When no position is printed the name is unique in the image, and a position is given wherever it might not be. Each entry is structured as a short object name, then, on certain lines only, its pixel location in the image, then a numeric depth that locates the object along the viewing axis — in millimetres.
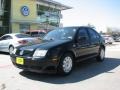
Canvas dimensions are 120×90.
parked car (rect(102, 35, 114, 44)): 13644
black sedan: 3356
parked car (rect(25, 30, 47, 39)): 9312
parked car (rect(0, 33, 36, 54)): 6519
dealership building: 13231
